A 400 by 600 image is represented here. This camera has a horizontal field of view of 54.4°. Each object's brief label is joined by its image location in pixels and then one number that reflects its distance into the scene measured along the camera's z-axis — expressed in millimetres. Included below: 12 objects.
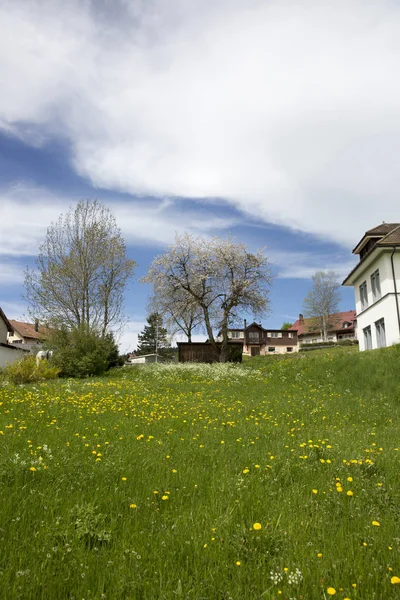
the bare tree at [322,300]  61000
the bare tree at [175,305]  34906
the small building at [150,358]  57912
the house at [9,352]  28797
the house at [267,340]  73625
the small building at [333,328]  68562
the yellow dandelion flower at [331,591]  2385
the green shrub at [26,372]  17047
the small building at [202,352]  33688
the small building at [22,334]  65812
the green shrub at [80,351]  22516
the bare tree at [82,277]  27250
